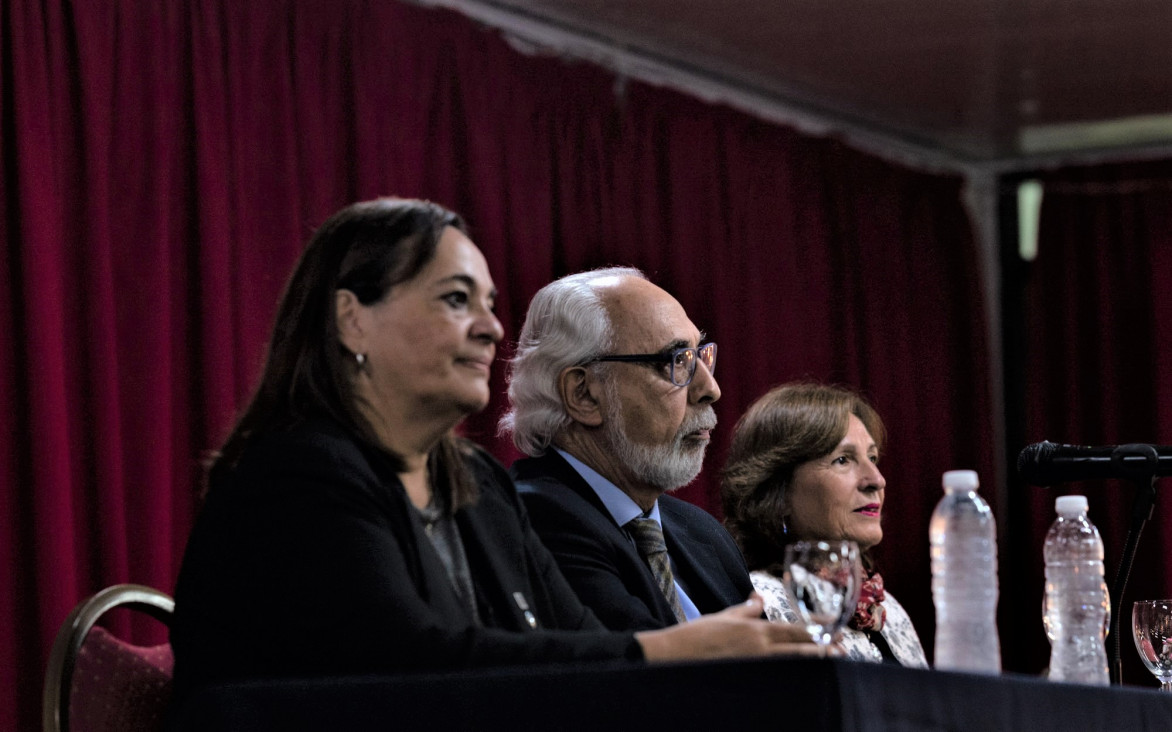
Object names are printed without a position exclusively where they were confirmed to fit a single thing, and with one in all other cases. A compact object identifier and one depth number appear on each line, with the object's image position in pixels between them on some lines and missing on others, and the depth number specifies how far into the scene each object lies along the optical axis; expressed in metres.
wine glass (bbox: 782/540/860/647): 5.32
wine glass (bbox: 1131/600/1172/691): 5.82
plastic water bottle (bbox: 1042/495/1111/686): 5.49
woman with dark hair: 5.30
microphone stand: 5.69
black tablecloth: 4.95
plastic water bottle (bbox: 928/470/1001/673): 5.35
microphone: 5.69
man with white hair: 5.96
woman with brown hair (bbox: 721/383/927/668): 6.38
